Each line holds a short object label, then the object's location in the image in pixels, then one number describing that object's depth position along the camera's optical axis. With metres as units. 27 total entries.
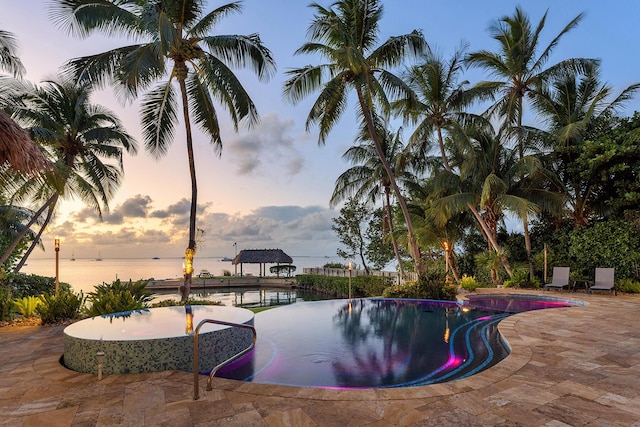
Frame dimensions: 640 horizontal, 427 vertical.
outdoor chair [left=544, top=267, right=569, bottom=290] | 12.32
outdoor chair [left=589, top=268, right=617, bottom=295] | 11.43
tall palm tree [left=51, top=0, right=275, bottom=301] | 8.71
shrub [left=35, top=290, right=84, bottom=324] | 7.56
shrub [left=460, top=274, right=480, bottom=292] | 13.66
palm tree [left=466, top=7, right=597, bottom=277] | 14.35
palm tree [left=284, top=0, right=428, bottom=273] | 11.91
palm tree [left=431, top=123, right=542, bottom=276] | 13.90
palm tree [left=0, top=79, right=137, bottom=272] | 12.39
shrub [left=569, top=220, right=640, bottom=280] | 12.19
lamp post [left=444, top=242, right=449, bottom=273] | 16.38
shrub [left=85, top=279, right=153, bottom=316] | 7.20
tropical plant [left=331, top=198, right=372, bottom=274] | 27.41
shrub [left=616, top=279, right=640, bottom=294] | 11.59
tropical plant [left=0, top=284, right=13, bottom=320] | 7.88
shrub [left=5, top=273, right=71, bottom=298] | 13.05
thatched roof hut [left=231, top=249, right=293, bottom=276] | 30.89
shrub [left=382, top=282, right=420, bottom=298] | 12.12
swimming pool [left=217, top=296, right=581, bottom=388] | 5.26
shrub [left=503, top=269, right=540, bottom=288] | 13.88
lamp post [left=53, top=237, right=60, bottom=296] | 9.78
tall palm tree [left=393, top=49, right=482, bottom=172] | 14.16
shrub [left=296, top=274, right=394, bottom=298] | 19.35
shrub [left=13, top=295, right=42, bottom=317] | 8.12
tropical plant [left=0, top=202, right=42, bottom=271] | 14.47
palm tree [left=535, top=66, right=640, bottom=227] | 13.13
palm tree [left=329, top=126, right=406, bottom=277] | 18.22
